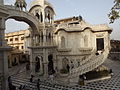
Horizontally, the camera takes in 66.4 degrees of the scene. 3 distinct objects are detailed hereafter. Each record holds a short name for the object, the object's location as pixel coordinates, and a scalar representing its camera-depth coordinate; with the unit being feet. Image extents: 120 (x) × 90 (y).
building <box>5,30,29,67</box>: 71.45
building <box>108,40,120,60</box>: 58.43
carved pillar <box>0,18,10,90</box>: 24.83
